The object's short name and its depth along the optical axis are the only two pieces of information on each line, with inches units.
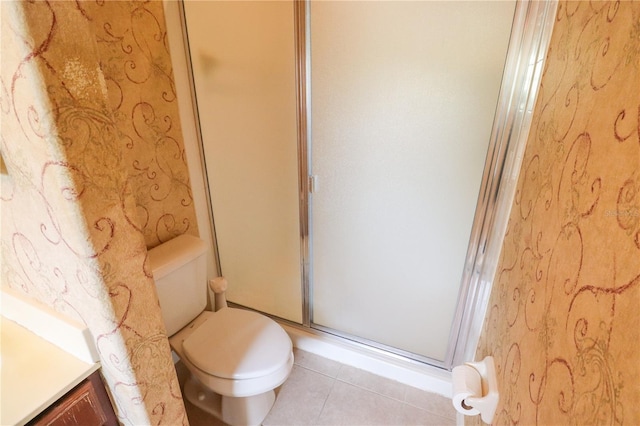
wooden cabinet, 27.2
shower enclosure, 42.4
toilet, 46.8
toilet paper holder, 28.0
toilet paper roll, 29.5
